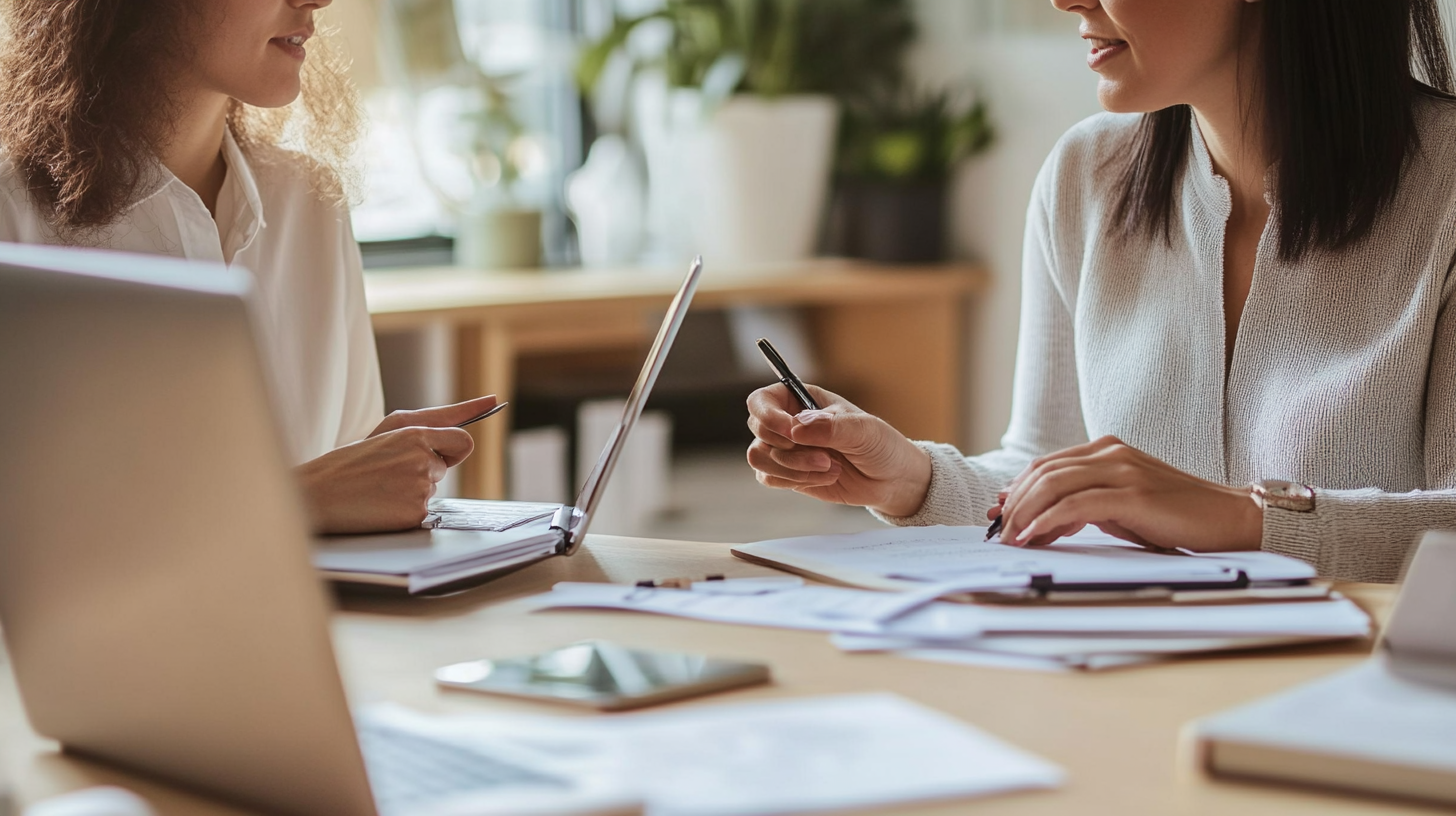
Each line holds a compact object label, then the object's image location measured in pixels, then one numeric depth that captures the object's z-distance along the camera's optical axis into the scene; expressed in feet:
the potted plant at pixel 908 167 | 11.58
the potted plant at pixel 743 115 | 11.32
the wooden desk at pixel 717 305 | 9.37
